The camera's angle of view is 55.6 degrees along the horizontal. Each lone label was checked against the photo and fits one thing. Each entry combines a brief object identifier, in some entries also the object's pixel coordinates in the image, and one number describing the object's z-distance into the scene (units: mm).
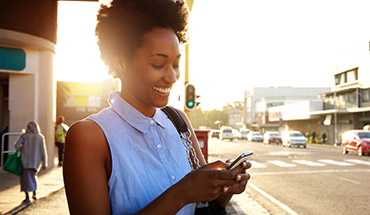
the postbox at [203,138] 7863
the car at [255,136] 47125
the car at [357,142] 20538
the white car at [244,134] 58844
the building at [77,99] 33562
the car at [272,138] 39250
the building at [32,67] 12406
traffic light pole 8484
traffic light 9883
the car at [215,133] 66500
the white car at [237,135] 59050
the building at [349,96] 36688
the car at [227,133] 52312
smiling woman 1198
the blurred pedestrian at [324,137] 41875
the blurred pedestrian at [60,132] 13750
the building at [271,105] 60484
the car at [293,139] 31581
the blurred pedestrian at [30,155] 7520
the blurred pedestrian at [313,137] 45188
